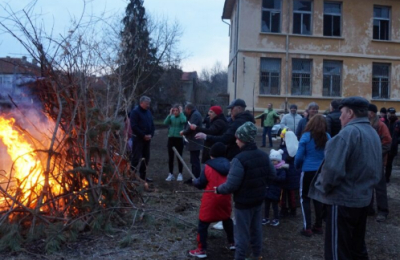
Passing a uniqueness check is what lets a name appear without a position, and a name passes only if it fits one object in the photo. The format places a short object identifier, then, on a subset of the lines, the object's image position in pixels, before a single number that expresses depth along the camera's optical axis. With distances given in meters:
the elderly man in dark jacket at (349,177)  3.68
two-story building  22.77
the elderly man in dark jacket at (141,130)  8.79
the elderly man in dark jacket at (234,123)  6.21
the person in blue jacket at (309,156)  5.71
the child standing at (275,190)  6.34
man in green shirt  17.12
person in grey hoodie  11.27
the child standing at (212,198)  4.88
